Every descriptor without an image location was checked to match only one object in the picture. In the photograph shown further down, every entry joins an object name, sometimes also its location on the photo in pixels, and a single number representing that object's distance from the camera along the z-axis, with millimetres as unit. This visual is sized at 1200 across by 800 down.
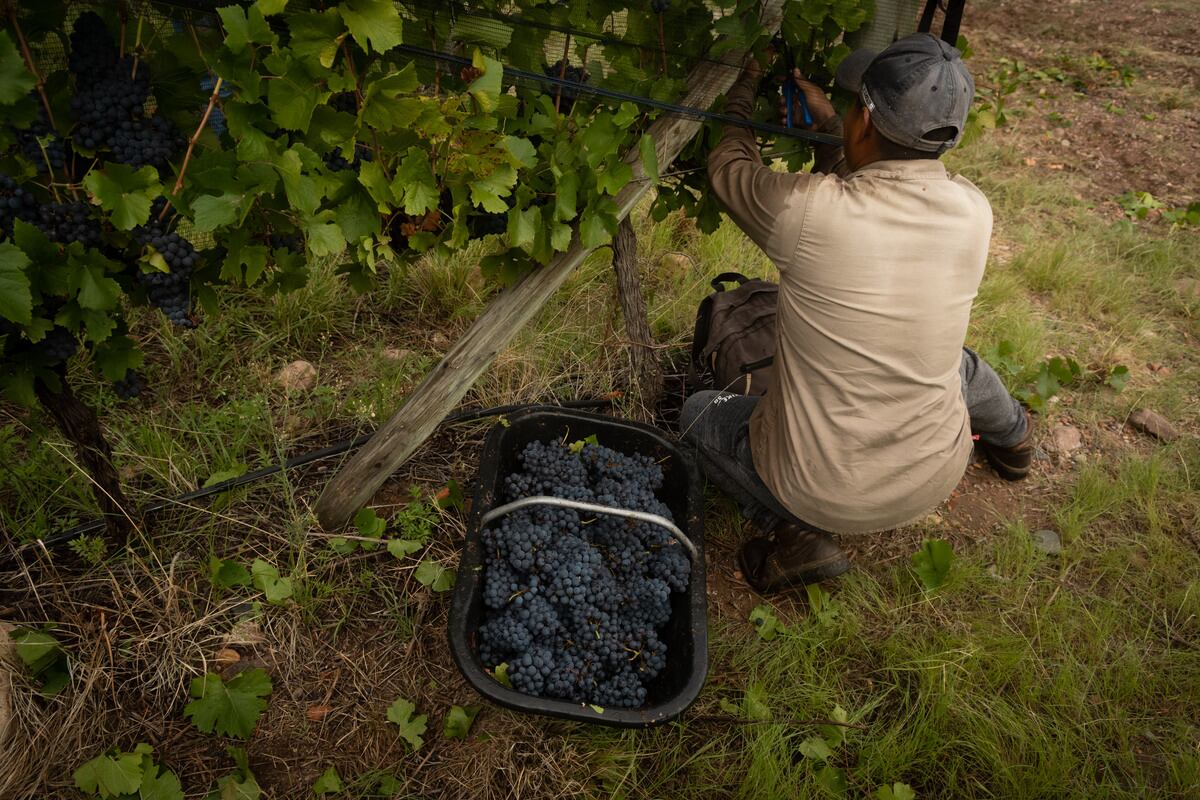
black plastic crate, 1700
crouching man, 1853
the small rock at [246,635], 2051
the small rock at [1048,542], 2682
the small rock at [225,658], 2031
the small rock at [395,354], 2961
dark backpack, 2658
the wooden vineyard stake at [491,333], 2064
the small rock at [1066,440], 3121
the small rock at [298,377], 2764
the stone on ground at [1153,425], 3158
